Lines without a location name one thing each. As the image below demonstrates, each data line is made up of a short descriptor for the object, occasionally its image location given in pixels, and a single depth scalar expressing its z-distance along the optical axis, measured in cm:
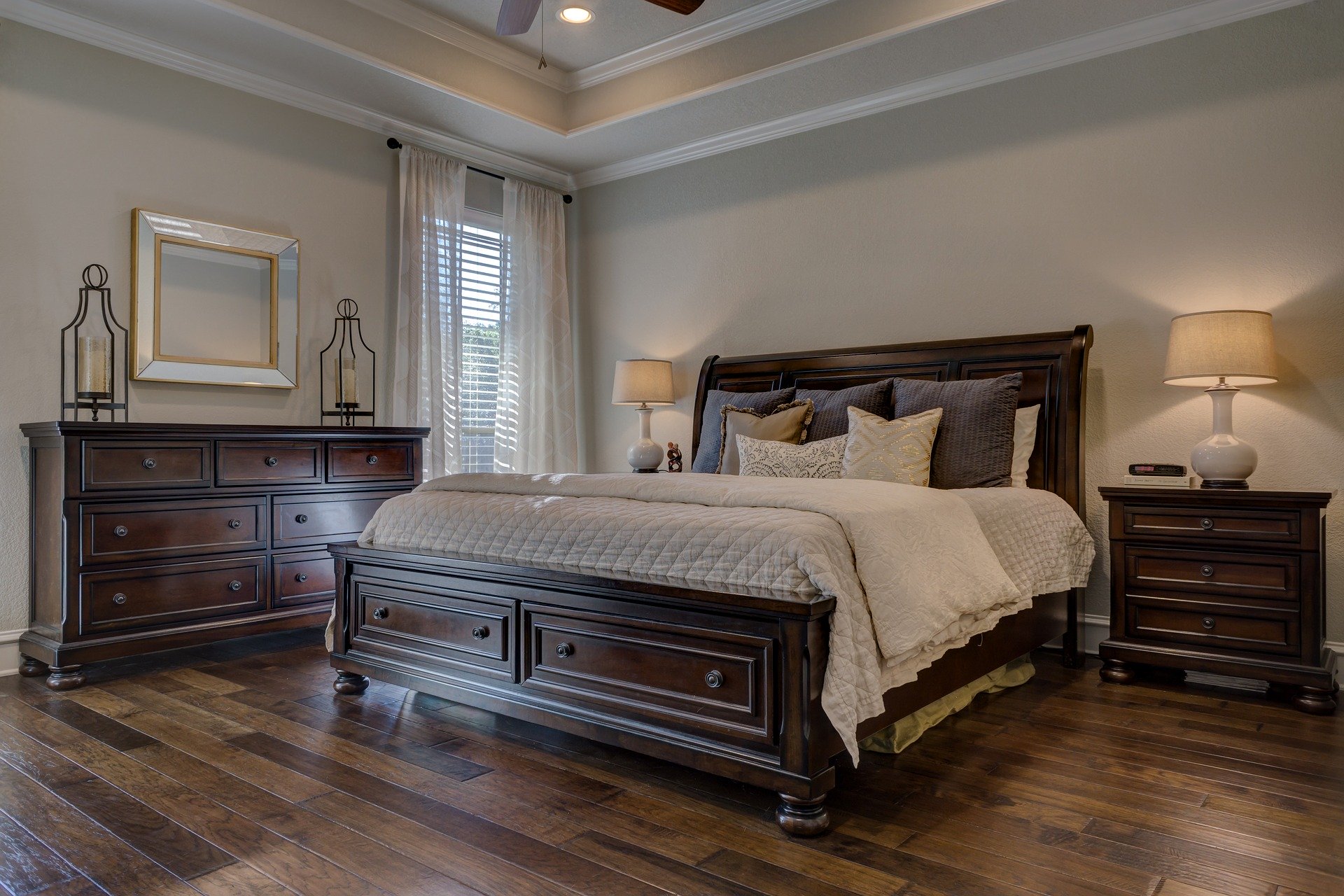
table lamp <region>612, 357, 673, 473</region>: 479
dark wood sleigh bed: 198
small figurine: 476
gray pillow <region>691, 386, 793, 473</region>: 414
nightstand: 288
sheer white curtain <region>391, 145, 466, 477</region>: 465
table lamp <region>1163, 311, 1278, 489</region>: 308
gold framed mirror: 372
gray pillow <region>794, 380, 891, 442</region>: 386
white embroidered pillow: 346
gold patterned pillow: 335
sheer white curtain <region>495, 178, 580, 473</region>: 527
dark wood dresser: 317
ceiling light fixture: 407
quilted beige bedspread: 200
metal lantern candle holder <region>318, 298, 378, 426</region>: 425
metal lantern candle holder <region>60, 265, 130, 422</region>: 338
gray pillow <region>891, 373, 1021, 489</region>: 346
